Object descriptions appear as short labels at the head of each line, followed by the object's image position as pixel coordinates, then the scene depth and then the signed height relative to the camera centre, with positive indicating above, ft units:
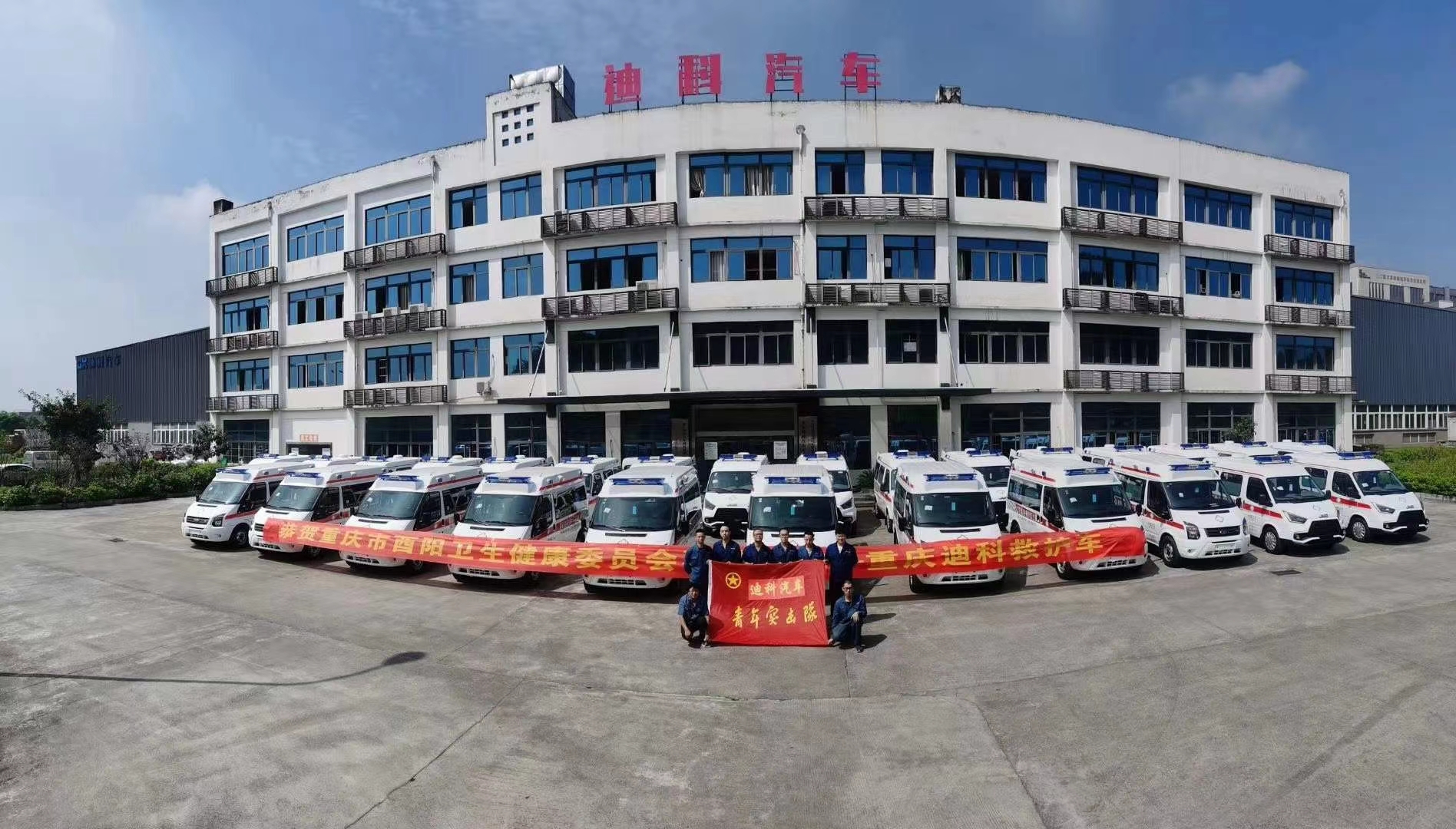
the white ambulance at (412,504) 50.21 -6.79
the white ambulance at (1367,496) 53.42 -7.38
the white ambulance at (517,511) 46.62 -6.87
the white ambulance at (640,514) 44.55 -6.77
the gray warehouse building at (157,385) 152.25 +8.24
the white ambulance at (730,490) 55.72 -6.92
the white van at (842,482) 58.90 -6.60
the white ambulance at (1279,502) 50.11 -7.38
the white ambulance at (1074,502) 46.14 -6.64
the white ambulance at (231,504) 58.54 -7.53
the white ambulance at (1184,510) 46.93 -7.42
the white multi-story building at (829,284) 91.61 +18.55
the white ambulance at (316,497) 55.67 -6.72
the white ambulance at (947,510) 44.09 -6.71
